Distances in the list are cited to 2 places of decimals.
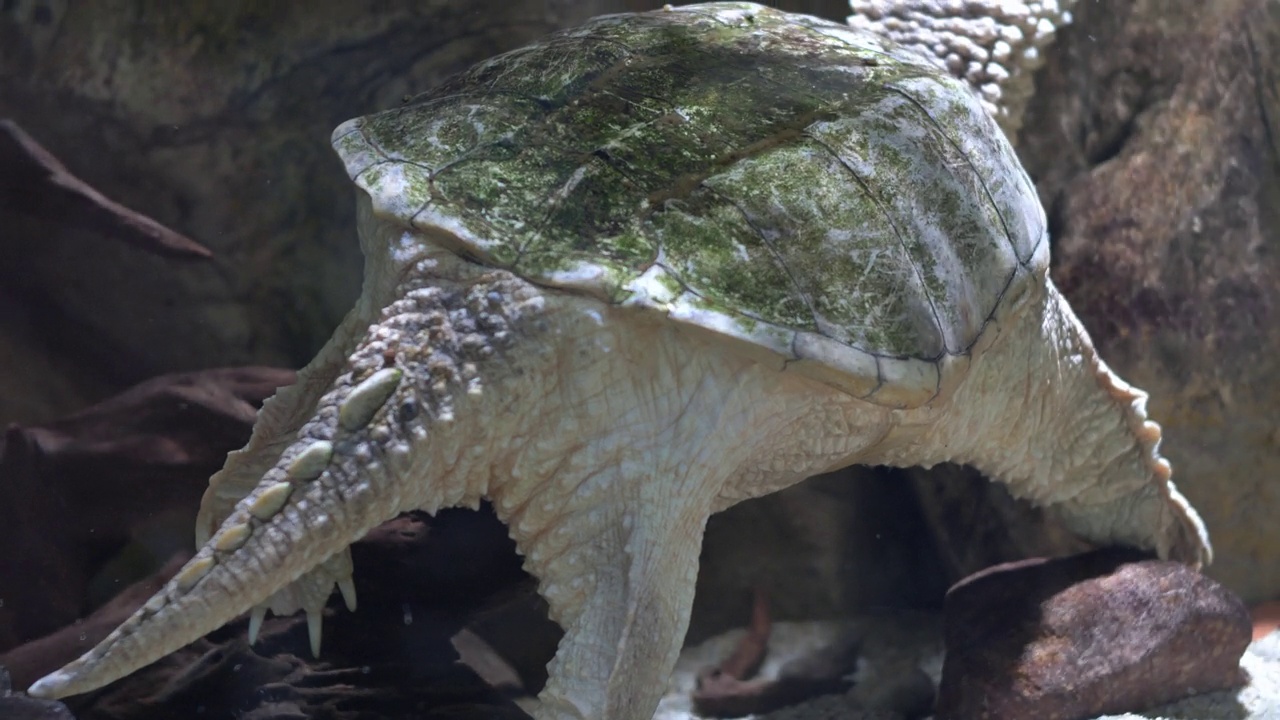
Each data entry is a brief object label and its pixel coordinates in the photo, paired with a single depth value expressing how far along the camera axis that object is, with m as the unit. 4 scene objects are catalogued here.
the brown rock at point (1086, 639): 2.20
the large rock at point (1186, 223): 2.71
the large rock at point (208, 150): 2.11
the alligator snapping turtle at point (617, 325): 1.53
